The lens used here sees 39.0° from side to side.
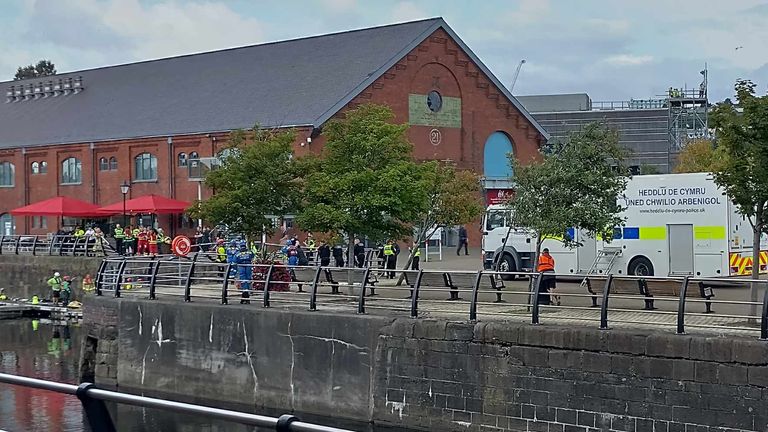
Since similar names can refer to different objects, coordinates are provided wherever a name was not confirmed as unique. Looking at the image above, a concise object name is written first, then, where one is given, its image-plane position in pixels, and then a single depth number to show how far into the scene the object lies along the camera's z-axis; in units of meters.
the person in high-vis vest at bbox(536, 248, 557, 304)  22.55
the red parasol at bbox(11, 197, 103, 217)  46.91
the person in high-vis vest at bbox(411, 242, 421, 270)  30.76
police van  28.92
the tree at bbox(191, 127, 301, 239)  29.27
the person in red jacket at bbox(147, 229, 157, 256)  37.83
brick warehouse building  48.85
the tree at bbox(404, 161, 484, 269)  30.36
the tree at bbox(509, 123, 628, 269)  23.20
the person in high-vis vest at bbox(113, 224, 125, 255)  40.94
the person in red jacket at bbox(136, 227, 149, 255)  38.67
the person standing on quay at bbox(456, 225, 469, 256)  47.41
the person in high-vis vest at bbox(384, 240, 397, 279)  31.11
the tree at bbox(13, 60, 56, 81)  115.38
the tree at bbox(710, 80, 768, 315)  18.55
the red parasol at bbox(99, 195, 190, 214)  45.00
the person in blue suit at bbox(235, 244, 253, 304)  22.53
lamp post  42.66
